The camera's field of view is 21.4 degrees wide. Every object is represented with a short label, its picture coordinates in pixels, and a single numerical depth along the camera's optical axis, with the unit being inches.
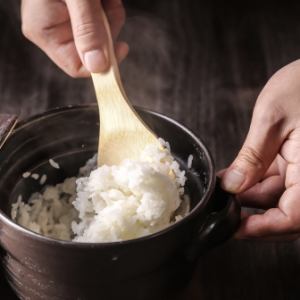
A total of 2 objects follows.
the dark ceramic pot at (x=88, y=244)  23.5
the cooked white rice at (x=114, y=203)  25.5
